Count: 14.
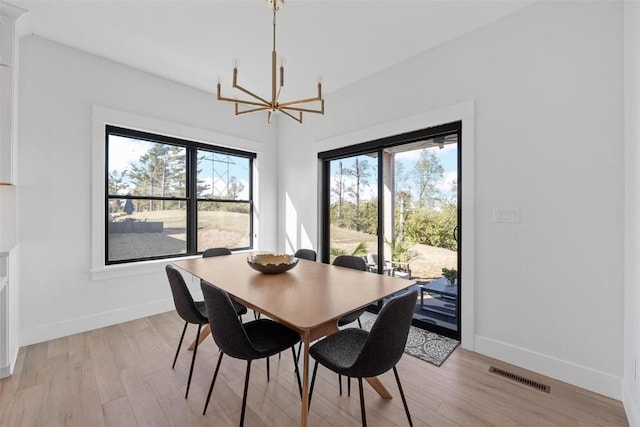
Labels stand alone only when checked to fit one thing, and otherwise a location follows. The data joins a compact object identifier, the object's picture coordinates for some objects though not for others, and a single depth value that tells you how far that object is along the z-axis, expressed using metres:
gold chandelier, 1.88
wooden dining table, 1.27
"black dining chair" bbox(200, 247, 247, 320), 2.96
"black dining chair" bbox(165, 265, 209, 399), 1.85
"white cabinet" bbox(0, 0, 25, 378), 2.10
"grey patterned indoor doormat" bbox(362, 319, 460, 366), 2.32
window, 3.12
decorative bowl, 2.08
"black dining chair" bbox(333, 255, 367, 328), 2.42
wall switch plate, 2.22
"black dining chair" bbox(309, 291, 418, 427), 1.27
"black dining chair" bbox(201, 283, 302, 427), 1.40
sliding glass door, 2.77
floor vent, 1.91
